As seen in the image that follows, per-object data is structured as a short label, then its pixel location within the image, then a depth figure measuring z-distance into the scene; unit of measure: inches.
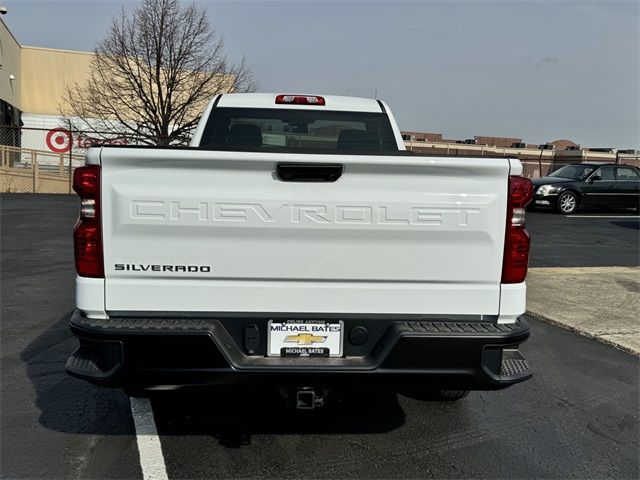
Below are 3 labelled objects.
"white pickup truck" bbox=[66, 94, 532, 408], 103.3
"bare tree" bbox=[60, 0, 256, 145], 888.3
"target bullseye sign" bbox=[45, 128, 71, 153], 1088.2
